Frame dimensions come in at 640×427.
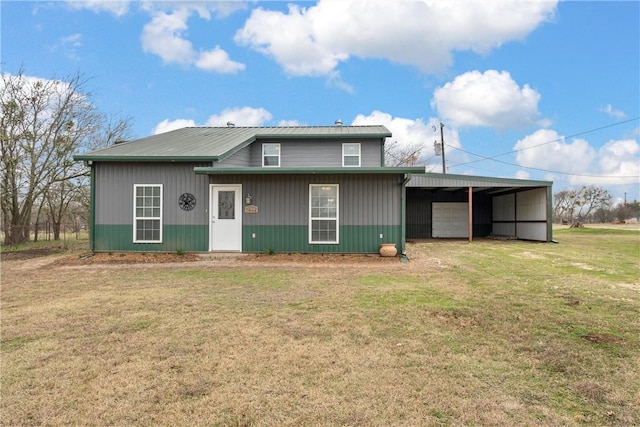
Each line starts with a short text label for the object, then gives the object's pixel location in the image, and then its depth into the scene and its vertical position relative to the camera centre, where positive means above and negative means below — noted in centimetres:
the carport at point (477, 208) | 1616 +51
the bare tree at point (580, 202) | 4325 +196
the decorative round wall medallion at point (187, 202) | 1057 +48
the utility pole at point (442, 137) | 2608 +617
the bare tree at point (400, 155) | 2916 +525
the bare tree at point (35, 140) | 1502 +354
